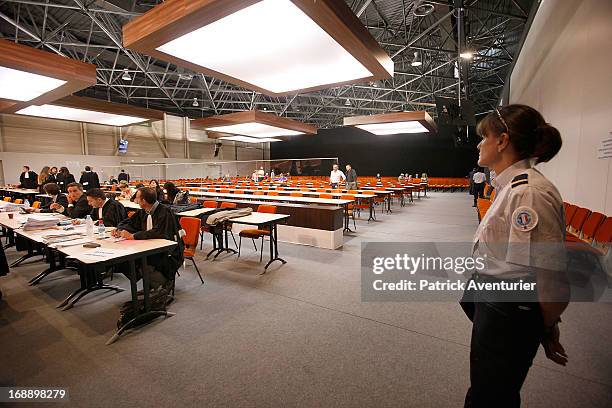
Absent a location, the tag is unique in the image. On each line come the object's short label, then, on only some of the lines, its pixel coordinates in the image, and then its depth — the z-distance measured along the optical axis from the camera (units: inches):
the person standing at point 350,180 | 381.4
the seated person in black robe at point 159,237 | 121.7
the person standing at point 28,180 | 387.3
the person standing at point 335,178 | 404.4
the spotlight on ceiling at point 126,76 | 446.8
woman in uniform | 36.4
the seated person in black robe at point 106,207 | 159.3
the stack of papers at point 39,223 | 144.0
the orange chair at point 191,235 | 153.1
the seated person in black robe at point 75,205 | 179.8
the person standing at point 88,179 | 365.5
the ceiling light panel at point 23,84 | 190.1
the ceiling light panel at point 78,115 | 310.0
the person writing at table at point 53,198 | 205.1
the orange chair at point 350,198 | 271.8
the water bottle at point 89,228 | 131.4
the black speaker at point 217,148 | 849.8
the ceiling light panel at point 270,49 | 121.6
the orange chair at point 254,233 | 182.1
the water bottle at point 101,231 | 130.6
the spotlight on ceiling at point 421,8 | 274.2
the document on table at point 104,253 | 98.1
